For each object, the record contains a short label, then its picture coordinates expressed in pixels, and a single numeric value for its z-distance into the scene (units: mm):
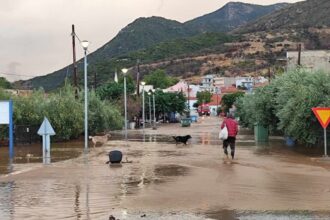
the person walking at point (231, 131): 24219
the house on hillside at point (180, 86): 167125
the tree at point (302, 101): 27531
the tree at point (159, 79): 169812
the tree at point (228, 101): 143500
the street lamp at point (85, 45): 30000
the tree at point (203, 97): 189500
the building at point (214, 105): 194175
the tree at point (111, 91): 81812
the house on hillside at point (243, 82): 183788
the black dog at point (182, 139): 35719
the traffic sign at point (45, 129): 24766
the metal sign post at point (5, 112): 24750
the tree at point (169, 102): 106188
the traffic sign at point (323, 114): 24203
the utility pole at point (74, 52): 49406
